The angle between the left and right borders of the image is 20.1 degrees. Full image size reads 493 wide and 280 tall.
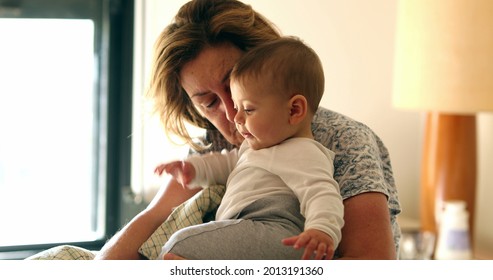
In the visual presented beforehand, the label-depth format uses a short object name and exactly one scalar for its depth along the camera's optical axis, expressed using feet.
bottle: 10.79
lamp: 9.25
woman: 6.68
